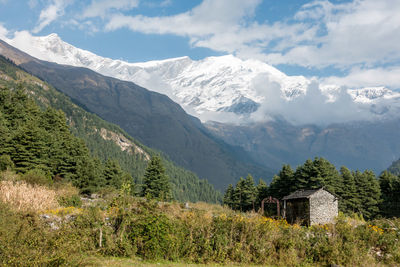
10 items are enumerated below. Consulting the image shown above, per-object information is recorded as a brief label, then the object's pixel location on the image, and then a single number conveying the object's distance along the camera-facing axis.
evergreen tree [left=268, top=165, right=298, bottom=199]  64.38
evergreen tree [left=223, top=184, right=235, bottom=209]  85.84
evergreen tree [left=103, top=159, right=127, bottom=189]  63.97
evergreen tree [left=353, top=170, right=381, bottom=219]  60.97
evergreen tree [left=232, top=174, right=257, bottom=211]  77.00
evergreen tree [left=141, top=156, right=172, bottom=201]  67.03
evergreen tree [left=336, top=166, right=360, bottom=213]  59.78
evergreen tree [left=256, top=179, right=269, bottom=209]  73.55
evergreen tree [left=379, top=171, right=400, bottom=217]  61.69
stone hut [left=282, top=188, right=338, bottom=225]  38.19
